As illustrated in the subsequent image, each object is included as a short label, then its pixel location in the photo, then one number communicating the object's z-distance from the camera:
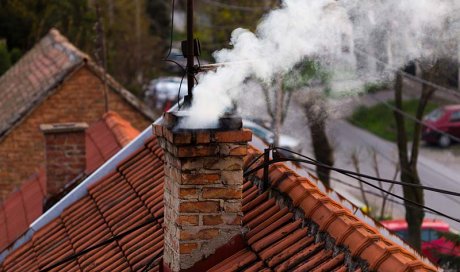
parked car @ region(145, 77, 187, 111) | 31.53
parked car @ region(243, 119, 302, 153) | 27.38
